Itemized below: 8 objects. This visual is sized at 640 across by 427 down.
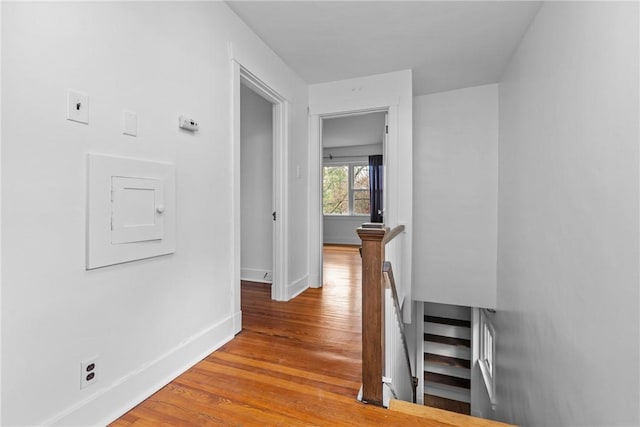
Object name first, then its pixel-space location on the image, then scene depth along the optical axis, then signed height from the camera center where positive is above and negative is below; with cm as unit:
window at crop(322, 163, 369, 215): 746 +63
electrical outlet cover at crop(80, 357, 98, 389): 126 -68
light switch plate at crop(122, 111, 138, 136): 142 +44
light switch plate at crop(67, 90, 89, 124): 121 +44
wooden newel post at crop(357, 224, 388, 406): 154 -48
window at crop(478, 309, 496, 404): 369 -192
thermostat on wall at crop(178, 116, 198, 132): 173 +53
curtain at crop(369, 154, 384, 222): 698 +69
